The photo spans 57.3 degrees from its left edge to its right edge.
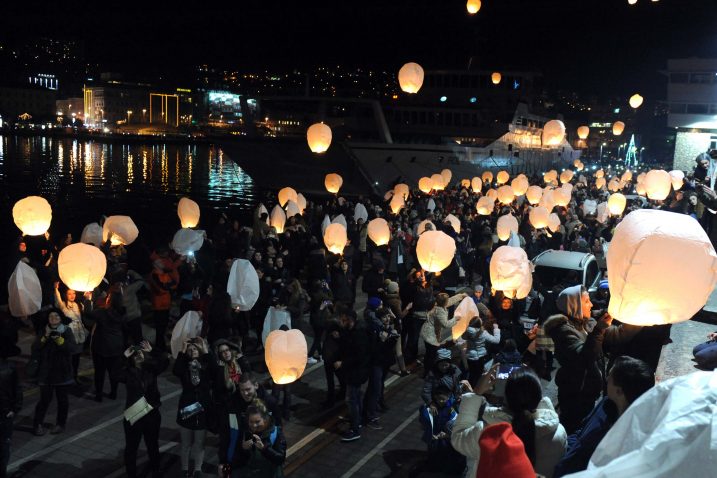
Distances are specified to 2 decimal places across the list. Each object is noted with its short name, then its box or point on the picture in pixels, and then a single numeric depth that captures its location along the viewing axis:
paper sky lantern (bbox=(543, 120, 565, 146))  21.06
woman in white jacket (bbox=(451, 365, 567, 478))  3.86
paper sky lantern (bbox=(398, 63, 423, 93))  16.39
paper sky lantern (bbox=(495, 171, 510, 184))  29.78
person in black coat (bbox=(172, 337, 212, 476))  6.13
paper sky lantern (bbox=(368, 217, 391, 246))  14.12
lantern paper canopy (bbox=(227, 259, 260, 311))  9.33
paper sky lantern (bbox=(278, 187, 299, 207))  18.73
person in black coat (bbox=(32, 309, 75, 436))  6.95
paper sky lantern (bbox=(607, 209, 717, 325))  4.43
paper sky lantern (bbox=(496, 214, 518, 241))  14.61
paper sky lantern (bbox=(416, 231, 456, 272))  10.59
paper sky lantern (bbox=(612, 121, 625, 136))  27.47
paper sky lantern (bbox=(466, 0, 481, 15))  13.58
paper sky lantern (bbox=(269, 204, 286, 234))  16.14
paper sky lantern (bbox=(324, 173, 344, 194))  23.75
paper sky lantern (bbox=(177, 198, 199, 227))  14.54
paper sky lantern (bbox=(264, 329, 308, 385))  6.67
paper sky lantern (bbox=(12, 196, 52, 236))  12.16
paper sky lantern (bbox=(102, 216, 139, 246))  12.42
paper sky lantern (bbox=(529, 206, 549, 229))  16.05
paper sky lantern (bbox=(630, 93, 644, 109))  22.81
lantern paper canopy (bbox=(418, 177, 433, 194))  27.09
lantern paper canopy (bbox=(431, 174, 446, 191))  27.38
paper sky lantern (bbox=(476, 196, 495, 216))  19.22
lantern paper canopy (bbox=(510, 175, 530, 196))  24.08
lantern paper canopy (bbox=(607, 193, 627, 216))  18.12
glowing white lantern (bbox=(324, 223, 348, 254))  13.16
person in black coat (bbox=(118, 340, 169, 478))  6.09
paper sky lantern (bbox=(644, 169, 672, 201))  17.56
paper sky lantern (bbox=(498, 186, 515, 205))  22.81
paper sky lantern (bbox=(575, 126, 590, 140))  34.12
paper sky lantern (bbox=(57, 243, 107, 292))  8.86
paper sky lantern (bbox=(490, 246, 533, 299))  9.01
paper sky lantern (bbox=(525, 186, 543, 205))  21.59
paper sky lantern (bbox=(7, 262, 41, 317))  8.87
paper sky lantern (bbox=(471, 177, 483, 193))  28.00
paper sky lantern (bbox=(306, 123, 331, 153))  20.89
